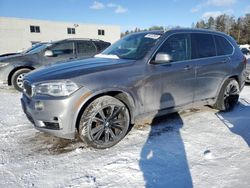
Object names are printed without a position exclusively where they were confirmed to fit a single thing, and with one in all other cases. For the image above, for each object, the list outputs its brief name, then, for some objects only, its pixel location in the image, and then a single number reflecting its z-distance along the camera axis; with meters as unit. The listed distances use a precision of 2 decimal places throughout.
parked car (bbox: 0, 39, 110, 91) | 5.93
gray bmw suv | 2.54
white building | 27.61
